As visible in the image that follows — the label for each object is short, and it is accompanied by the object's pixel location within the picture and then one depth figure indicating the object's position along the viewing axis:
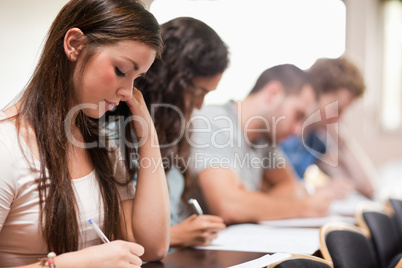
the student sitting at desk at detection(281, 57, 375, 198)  3.12
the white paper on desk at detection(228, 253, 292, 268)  1.61
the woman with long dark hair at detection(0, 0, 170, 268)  1.46
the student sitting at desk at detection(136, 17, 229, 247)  1.89
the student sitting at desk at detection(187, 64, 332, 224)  2.15
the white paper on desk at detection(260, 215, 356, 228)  2.26
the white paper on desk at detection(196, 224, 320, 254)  1.86
